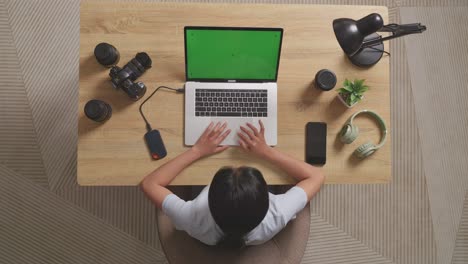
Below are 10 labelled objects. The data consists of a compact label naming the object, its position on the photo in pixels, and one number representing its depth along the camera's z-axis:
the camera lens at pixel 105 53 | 1.23
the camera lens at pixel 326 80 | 1.28
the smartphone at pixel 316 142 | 1.28
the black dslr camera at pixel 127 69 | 1.23
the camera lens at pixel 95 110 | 1.20
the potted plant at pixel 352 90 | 1.23
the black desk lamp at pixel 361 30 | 1.08
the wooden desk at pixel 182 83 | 1.27
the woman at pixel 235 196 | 0.99
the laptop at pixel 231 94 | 1.23
